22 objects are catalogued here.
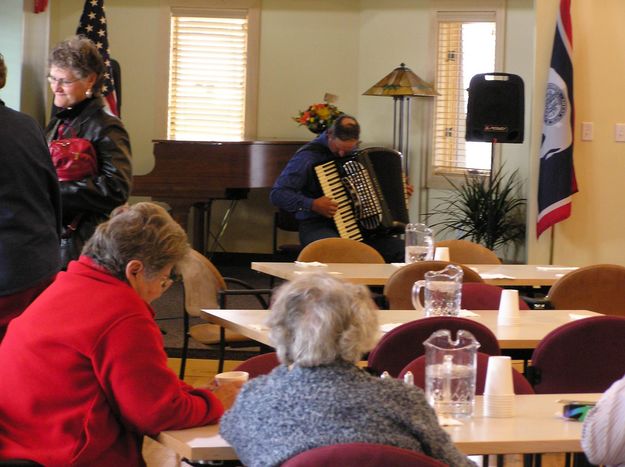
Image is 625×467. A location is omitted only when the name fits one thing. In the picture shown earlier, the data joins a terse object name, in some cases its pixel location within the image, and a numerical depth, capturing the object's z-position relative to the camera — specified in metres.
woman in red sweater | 3.35
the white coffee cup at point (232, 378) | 3.80
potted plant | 12.87
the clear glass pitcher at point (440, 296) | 5.60
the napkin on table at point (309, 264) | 7.80
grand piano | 12.93
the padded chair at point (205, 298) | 7.28
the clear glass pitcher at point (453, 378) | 3.72
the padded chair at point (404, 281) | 6.67
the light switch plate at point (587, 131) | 12.01
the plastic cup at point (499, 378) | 3.73
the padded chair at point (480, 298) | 6.28
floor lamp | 13.38
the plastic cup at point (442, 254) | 7.64
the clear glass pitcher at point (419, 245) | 7.70
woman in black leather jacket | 5.36
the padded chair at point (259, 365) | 4.30
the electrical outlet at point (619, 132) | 11.99
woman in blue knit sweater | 2.92
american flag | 11.57
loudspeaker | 12.29
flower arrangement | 13.78
